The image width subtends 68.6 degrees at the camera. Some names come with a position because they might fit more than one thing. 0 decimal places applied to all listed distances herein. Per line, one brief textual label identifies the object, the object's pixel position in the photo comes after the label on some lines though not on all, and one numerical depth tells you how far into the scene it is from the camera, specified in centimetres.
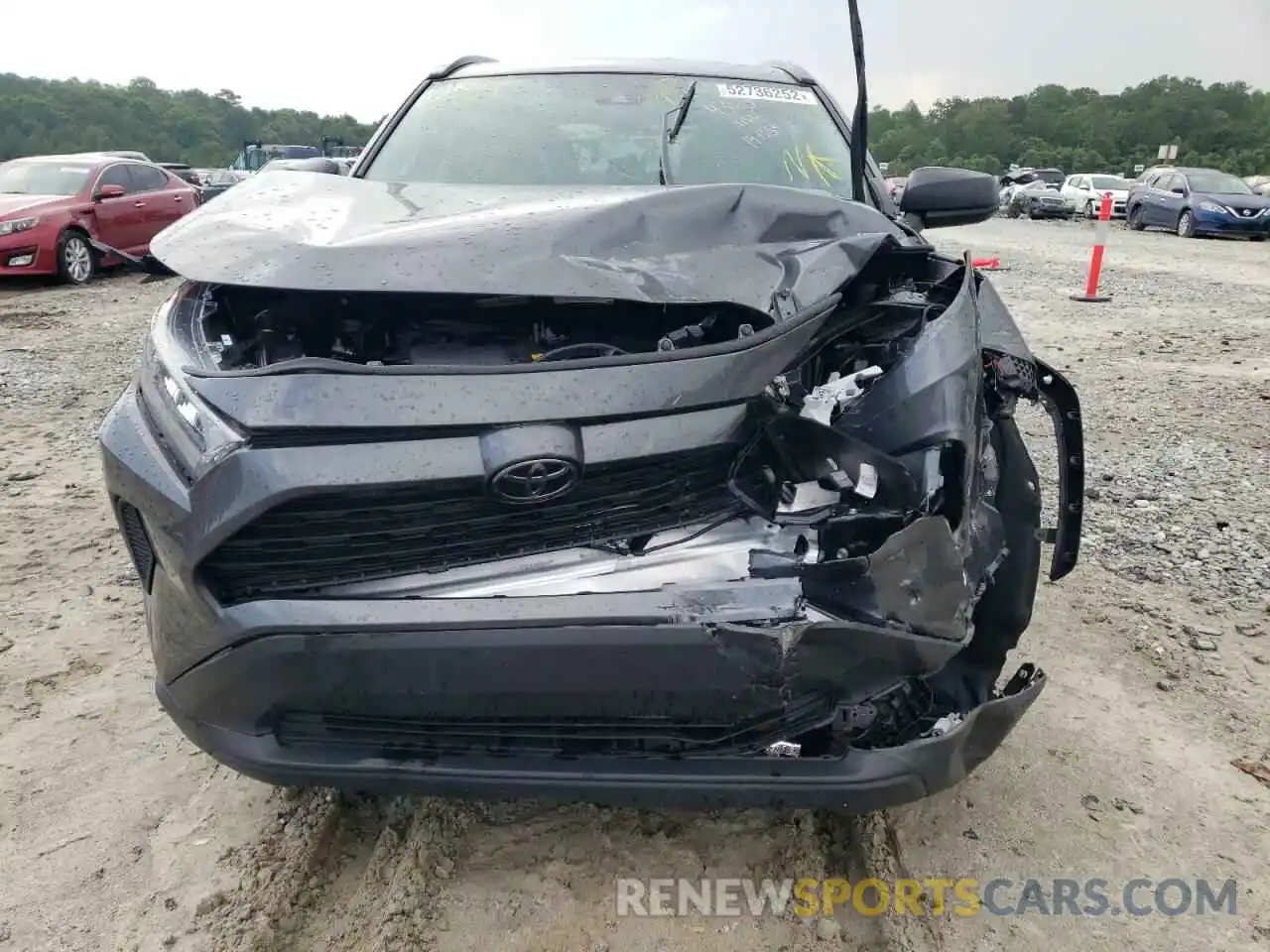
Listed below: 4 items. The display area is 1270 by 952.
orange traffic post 1020
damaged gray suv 159
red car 1003
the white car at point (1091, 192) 2681
